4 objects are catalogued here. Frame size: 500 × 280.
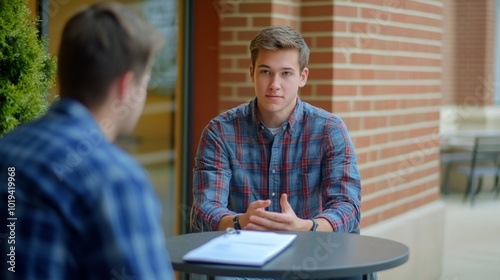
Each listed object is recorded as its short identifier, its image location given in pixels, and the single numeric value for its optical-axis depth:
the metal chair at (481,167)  11.28
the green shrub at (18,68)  3.05
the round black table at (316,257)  2.39
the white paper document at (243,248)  2.44
